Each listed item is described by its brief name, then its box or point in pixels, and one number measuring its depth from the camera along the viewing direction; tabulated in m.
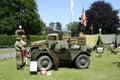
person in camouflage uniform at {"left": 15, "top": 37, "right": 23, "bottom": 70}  6.68
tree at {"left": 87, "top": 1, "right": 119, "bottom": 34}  30.21
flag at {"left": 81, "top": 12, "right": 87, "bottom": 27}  14.05
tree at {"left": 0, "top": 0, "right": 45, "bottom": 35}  27.63
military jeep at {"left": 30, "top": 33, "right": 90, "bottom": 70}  6.56
